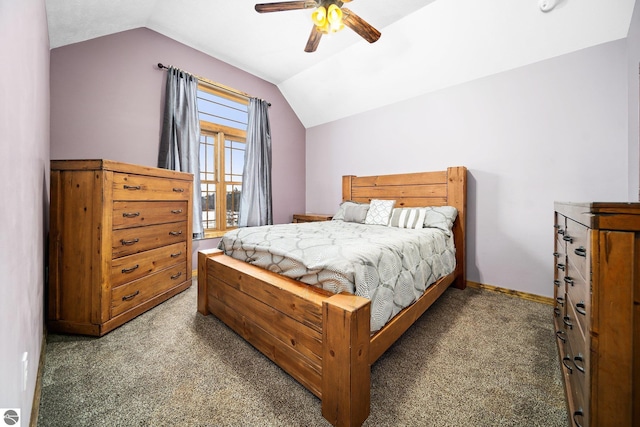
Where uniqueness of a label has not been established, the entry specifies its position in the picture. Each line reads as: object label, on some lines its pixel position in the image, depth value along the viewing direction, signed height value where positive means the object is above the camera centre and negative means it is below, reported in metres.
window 3.42 +0.81
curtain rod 2.85 +1.67
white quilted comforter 1.26 -0.28
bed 1.04 -0.61
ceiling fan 1.86 +1.52
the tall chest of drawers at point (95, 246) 1.71 -0.25
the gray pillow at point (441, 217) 2.52 -0.06
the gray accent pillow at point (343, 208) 3.28 +0.04
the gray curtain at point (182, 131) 2.86 +0.93
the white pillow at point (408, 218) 2.60 -0.07
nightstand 3.79 -0.10
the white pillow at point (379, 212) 2.86 -0.01
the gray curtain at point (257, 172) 3.67 +0.58
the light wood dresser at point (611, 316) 0.70 -0.30
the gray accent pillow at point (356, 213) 3.07 -0.02
